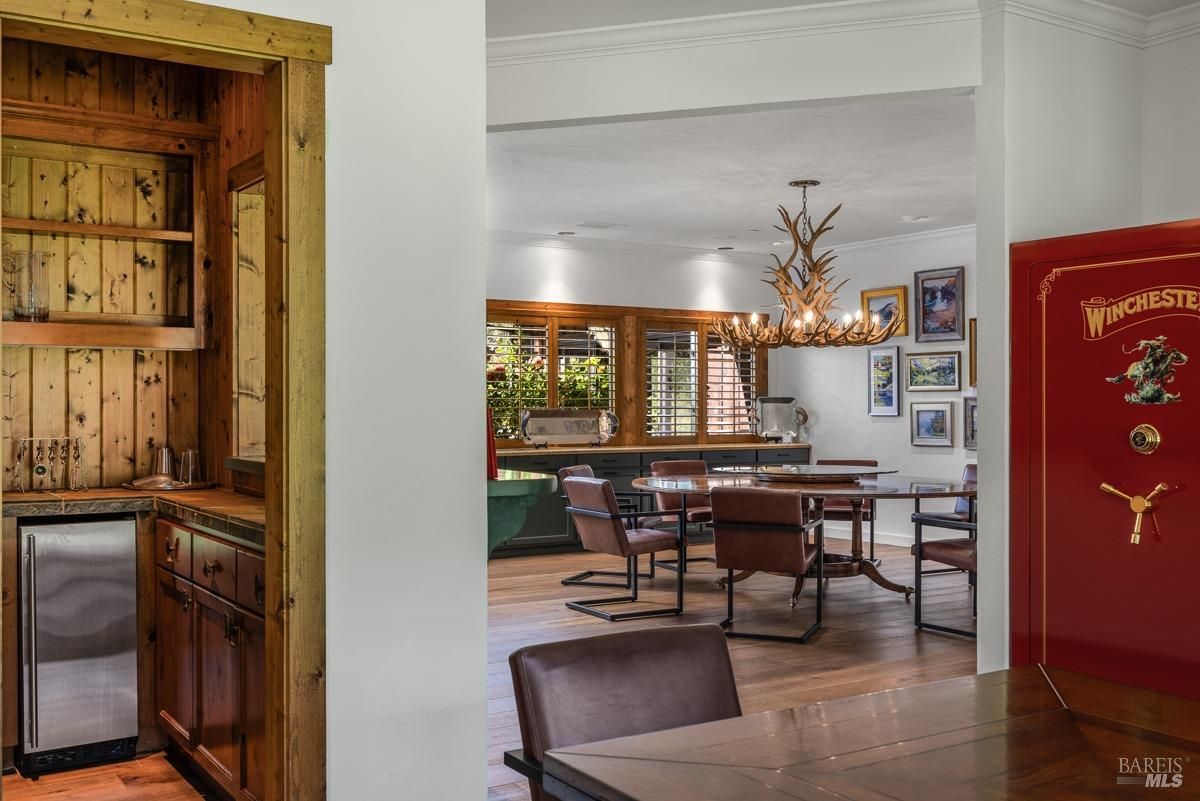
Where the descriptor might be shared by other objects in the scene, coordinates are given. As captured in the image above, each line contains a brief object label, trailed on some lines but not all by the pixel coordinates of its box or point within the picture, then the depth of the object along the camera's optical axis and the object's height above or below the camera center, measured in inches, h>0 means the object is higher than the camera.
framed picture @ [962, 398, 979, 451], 346.6 -5.8
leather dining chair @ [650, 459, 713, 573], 290.5 -25.6
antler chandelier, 252.8 +19.8
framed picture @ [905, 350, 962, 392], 354.6 +11.2
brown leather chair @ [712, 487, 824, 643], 216.1 -25.7
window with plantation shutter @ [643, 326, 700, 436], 390.9 +8.9
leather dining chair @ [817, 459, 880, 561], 292.5 -29.3
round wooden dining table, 228.8 -18.4
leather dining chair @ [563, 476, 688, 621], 243.1 -29.3
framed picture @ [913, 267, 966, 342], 353.4 +33.6
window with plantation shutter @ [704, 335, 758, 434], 405.4 +6.9
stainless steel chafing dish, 350.3 -6.4
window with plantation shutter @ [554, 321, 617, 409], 372.5 +14.3
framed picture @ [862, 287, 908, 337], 371.9 +36.3
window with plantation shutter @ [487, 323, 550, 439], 356.8 +11.9
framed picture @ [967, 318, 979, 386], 345.7 +17.5
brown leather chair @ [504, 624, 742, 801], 67.3 -18.4
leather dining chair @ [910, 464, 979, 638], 227.1 -31.2
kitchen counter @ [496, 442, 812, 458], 342.0 -14.3
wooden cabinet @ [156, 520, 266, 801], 114.9 -30.4
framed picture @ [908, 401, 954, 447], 355.3 -6.1
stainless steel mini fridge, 139.8 -31.2
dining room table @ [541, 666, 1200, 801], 52.3 -18.5
